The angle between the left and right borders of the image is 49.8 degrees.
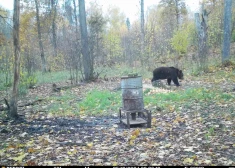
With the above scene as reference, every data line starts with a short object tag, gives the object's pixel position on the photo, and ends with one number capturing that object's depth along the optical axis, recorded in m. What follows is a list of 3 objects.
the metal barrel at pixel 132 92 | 6.64
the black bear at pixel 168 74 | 13.27
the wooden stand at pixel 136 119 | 6.58
